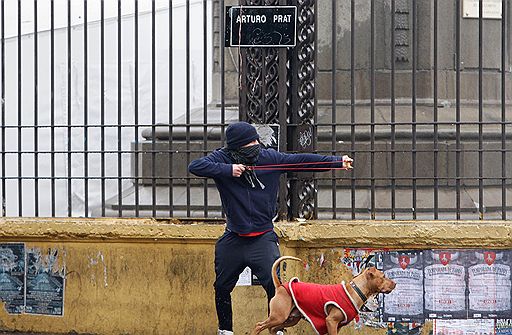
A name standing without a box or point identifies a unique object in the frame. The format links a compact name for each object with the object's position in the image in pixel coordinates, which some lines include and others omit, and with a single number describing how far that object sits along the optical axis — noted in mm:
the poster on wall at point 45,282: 15789
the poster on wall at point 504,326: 14766
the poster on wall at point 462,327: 14766
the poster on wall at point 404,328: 14781
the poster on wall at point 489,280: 14687
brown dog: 12055
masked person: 13070
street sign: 14867
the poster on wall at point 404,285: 14758
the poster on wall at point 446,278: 14711
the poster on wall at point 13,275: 15953
